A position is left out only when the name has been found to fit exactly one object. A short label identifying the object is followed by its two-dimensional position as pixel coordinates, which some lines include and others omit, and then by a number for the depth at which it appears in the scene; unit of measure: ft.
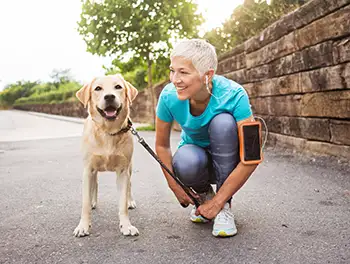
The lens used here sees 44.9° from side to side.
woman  8.57
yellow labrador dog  9.72
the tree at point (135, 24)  41.37
